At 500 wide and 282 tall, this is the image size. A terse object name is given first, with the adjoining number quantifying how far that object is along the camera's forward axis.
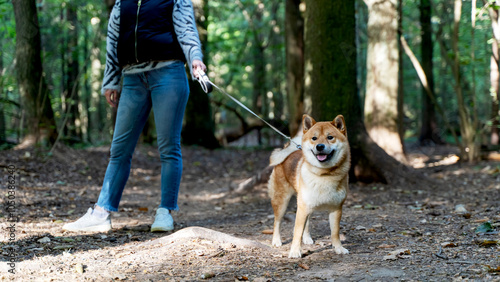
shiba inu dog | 3.40
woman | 4.03
